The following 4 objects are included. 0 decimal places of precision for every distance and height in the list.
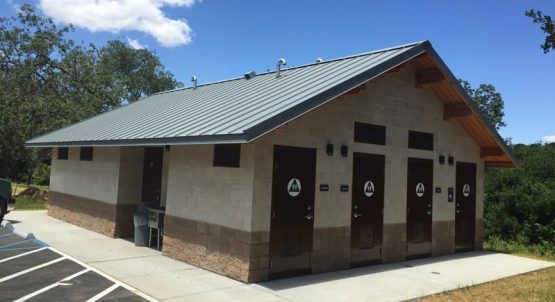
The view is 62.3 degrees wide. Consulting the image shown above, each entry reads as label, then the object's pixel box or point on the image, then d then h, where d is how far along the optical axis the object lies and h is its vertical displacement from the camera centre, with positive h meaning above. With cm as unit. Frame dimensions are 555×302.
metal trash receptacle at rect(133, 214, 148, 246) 1223 -150
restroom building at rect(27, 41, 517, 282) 898 +30
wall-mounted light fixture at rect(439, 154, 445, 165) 1293 +81
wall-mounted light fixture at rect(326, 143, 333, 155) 1003 +75
